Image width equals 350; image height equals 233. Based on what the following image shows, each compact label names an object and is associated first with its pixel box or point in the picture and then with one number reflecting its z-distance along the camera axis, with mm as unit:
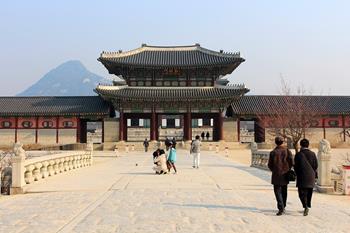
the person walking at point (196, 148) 21998
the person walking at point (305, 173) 9922
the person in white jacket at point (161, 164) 19688
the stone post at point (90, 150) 27709
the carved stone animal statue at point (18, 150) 14715
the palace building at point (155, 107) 48219
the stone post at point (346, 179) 14062
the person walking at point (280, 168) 9875
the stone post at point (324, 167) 14383
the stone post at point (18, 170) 14383
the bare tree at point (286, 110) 42947
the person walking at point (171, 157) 19994
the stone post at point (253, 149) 26130
